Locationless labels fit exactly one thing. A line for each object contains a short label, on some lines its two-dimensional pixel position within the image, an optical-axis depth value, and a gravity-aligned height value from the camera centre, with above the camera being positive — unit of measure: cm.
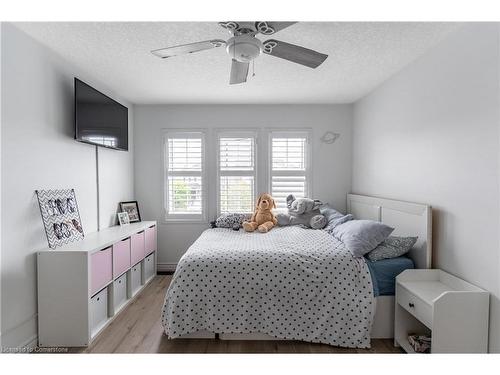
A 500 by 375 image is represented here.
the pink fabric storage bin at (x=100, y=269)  230 -81
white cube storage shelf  219 -93
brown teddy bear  352 -49
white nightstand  175 -88
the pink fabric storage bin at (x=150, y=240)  359 -84
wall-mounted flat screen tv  262 +58
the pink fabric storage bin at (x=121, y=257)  271 -81
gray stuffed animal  364 -48
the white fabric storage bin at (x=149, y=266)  358 -119
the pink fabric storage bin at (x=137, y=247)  313 -83
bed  221 -95
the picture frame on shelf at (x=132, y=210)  368 -46
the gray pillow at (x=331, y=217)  328 -48
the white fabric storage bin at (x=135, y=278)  318 -119
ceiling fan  172 +83
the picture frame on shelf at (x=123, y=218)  350 -54
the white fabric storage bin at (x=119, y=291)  277 -118
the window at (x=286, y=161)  412 +22
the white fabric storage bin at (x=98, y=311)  236 -118
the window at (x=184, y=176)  412 -1
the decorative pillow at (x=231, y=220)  363 -57
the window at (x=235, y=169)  411 +10
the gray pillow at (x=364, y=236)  236 -50
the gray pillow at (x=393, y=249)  237 -60
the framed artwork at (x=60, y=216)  228 -36
